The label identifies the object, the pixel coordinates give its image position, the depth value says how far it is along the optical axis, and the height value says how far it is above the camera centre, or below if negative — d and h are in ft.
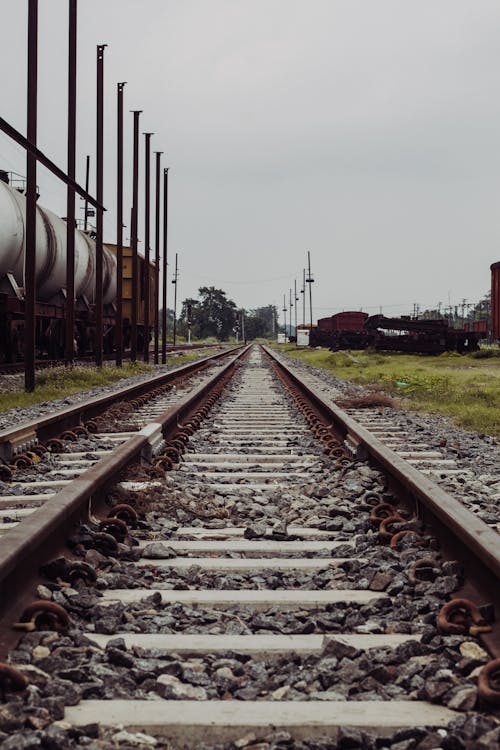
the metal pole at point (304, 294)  367.82 +27.67
